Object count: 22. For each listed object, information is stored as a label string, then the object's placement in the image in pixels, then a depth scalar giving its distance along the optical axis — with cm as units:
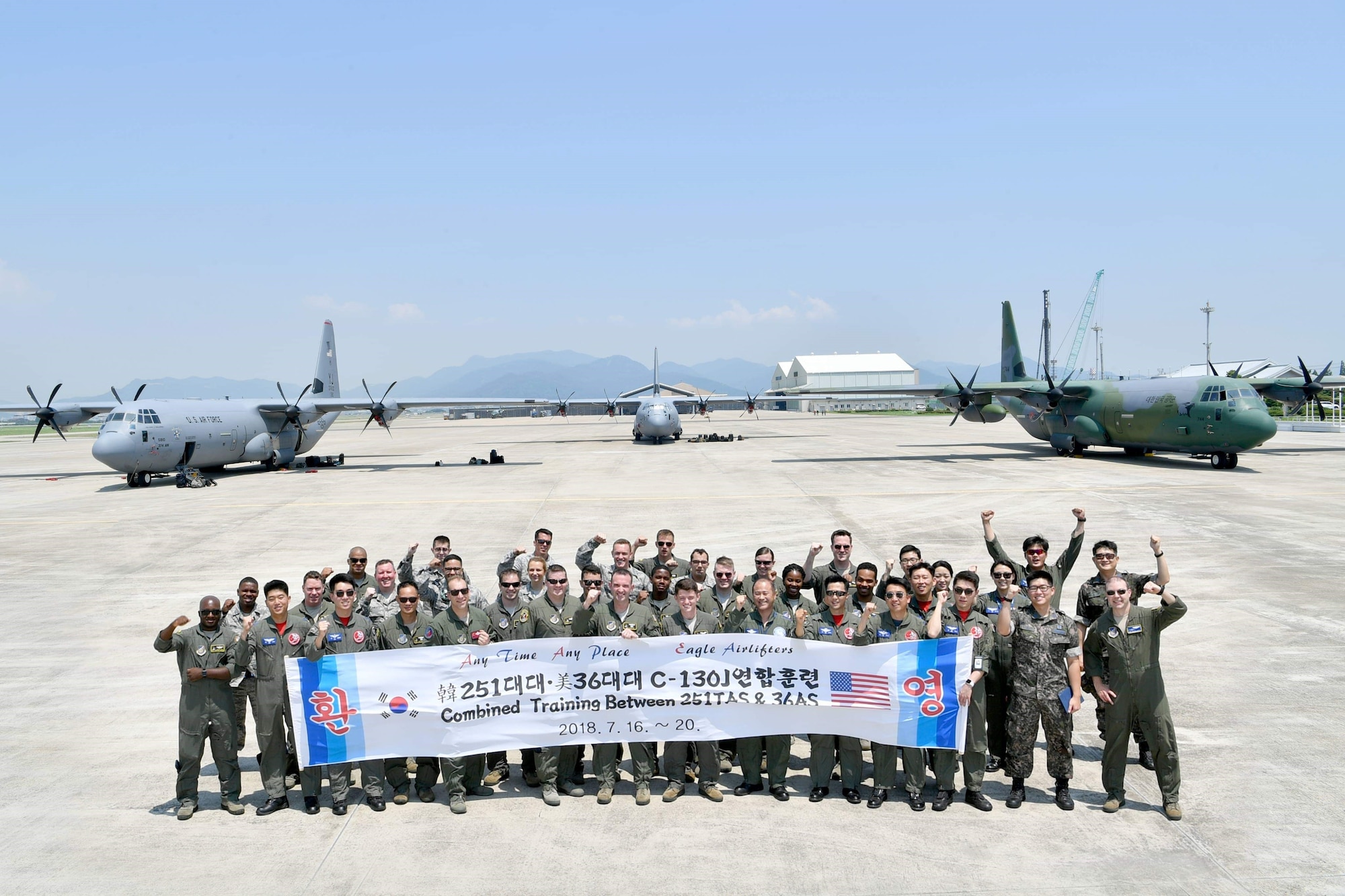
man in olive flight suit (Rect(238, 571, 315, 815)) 684
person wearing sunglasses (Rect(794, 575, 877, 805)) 697
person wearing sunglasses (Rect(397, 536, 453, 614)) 934
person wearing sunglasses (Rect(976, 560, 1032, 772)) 712
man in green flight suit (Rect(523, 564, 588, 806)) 710
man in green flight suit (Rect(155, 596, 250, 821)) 674
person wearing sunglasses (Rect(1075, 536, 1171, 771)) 722
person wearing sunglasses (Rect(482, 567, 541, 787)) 730
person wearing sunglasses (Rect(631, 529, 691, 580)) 941
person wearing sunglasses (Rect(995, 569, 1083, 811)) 668
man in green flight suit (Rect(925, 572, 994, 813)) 676
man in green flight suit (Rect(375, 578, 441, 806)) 705
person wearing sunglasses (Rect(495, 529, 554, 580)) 953
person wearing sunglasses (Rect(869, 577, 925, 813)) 680
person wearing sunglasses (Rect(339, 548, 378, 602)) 898
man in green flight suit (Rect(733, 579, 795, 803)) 705
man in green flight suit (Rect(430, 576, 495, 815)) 687
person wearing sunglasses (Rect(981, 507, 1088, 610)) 832
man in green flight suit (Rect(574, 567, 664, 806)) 708
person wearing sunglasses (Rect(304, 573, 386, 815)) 685
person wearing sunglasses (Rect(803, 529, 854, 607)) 906
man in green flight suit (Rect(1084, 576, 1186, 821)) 653
